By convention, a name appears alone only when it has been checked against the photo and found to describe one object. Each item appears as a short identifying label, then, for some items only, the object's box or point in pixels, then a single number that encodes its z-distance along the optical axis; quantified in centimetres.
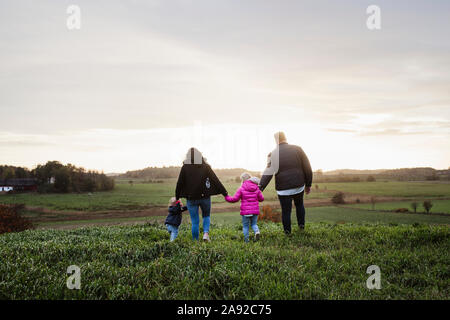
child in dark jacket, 930
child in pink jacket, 856
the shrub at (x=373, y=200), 4641
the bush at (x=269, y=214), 2469
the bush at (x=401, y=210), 3475
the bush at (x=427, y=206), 3091
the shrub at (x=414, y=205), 3484
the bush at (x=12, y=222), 2120
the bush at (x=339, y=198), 5178
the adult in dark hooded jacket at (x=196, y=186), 843
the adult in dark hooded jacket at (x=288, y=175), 892
